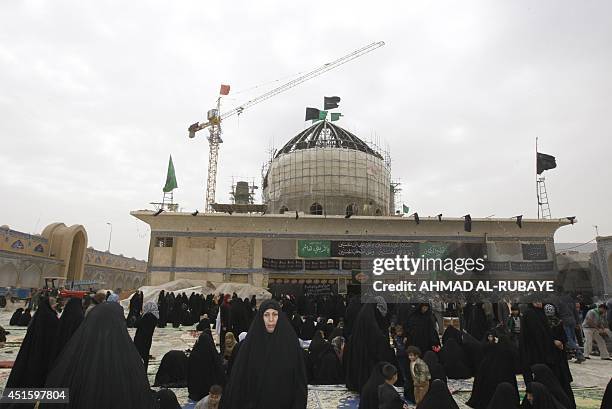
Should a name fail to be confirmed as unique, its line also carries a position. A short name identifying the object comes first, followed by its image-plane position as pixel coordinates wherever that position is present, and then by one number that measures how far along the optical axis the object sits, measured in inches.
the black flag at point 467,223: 891.9
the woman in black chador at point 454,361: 235.1
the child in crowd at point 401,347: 219.0
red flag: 1675.7
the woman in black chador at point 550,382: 141.7
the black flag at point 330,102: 1175.0
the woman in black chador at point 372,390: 140.4
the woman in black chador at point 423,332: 244.2
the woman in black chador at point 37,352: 161.0
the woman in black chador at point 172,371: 214.1
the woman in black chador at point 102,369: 101.9
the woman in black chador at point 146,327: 215.6
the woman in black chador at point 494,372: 173.9
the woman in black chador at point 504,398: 130.7
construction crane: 1619.1
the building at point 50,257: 887.1
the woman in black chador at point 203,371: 188.1
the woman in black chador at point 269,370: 112.2
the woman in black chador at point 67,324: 176.4
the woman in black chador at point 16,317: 495.8
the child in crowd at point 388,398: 123.4
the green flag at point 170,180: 1035.9
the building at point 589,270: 933.2
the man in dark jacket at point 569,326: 288.4
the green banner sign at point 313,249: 874.1
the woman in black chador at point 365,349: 195.9
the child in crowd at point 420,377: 151.3
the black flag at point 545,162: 941.2
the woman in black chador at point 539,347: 197.8
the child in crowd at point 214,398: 137.8
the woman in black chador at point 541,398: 124.0
